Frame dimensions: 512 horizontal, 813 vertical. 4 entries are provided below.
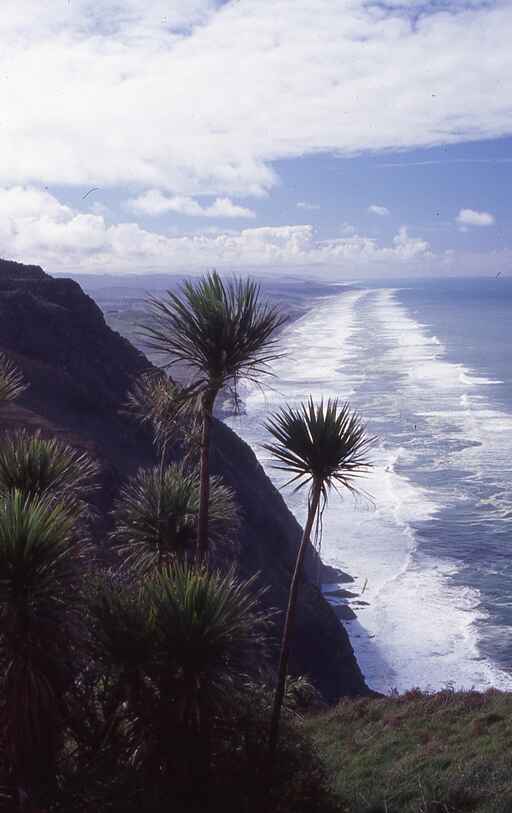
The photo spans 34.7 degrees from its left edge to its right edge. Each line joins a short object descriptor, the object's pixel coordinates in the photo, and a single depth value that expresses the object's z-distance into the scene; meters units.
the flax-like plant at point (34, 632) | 5.79
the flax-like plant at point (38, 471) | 7.72
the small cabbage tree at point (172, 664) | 6.20
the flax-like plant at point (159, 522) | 8.54
